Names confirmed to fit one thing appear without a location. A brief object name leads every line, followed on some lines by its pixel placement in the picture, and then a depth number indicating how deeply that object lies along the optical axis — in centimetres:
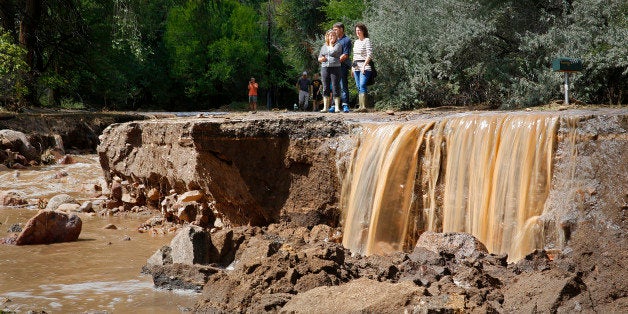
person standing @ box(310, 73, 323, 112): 2202
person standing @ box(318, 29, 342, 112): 1310
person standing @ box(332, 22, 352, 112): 1320
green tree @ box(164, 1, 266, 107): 4291
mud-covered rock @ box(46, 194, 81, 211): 1444
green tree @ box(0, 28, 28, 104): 2078
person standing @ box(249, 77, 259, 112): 2973
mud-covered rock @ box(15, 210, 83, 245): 1002
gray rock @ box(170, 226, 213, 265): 770
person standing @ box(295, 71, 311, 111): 2575
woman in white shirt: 1296
